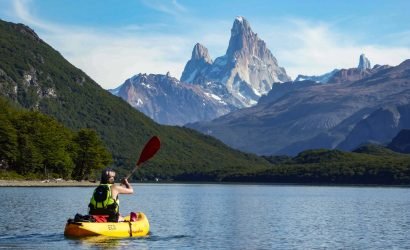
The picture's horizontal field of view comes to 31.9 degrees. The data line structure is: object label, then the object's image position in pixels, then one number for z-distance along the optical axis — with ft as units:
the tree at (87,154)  586.86
